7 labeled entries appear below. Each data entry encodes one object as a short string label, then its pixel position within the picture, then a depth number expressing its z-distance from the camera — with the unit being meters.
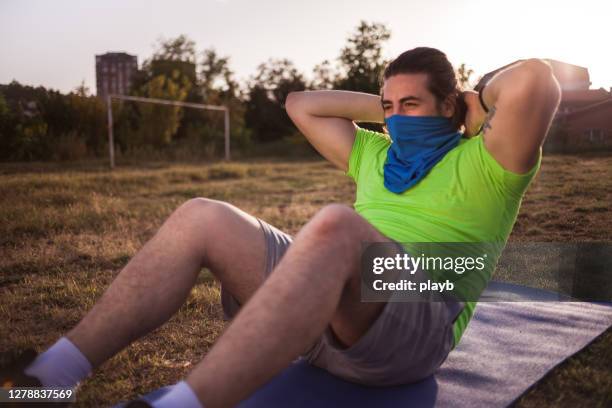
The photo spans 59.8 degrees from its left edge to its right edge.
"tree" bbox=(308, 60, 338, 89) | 20.64
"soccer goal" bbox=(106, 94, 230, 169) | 11.56
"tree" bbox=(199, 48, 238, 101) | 27.19
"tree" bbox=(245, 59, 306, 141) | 25.16
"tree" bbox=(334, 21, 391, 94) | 14.34
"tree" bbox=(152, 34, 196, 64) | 25.52
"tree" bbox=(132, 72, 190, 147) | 16.64
